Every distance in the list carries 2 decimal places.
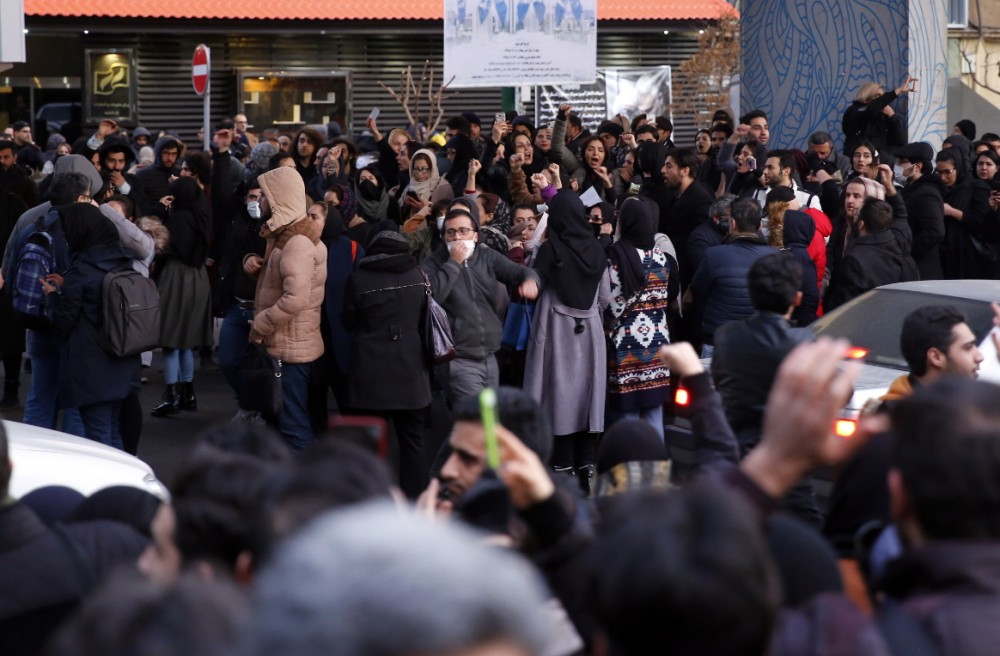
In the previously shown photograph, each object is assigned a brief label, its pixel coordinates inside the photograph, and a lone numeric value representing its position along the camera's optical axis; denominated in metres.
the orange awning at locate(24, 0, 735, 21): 26.23
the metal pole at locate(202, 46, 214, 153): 15.92
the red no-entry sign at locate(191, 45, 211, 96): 16.94
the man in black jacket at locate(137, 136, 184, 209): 13.25
